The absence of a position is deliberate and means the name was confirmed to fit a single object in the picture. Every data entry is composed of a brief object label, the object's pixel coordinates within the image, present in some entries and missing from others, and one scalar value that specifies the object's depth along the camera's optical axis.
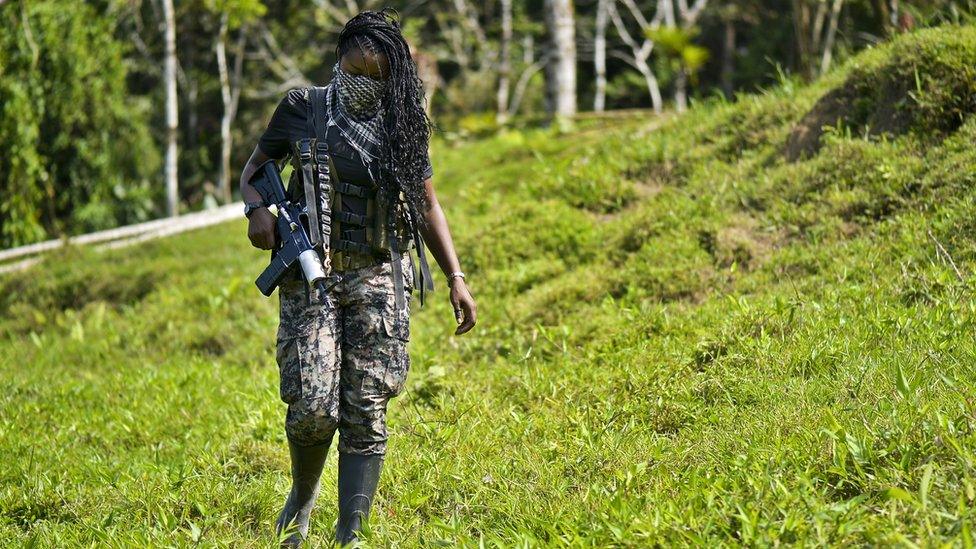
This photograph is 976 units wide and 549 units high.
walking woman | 7.59
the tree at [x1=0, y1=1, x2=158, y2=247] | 31.23
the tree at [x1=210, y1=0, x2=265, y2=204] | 37.06
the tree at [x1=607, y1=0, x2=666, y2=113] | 48.25
